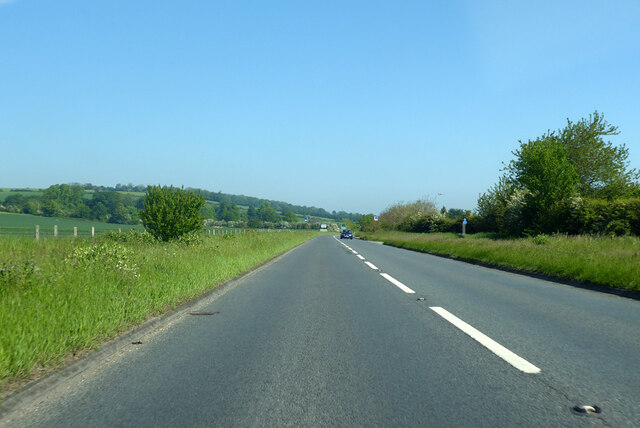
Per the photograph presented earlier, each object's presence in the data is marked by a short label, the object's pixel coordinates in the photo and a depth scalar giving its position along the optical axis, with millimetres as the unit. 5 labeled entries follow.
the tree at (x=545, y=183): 38500
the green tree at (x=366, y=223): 134875
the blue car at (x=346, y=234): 76444
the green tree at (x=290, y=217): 159650
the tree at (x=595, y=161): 48031
